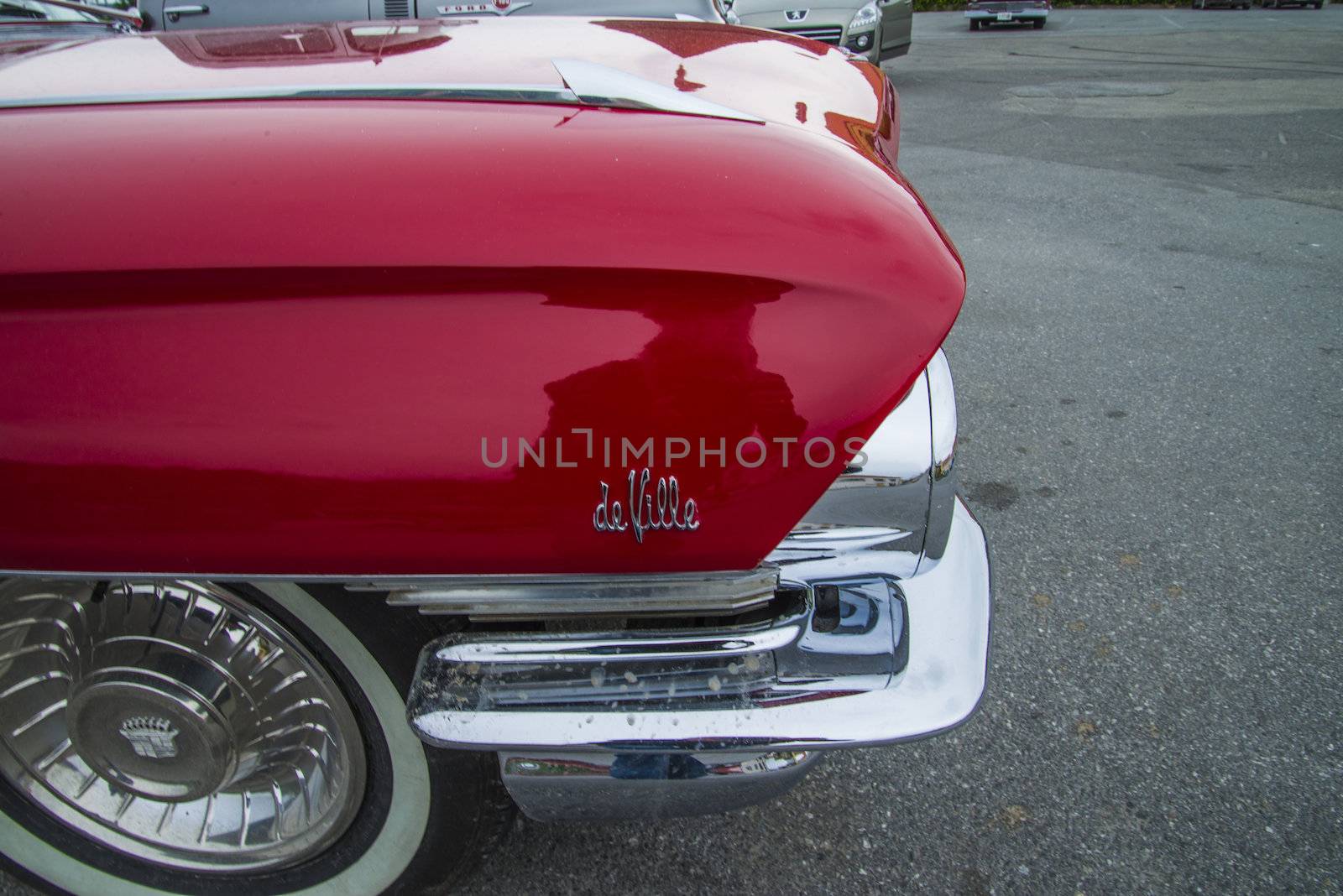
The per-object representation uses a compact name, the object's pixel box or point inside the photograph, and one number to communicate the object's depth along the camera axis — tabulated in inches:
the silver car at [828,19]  340.5
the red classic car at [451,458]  45.2
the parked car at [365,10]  189.8
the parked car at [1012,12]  597.6
